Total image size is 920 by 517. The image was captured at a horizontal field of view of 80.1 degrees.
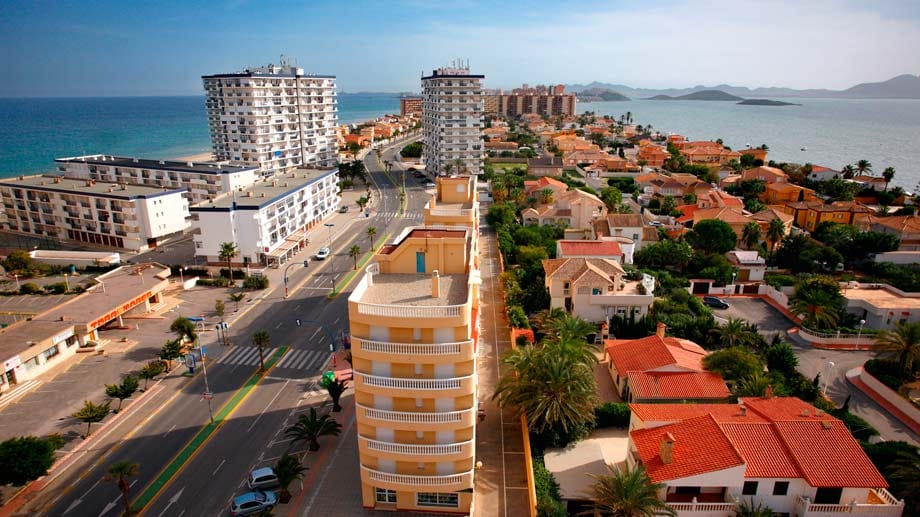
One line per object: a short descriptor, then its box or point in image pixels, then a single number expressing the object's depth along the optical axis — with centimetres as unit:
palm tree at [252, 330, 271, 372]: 4062
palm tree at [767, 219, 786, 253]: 6550
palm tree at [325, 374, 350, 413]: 3541
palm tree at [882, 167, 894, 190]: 9657
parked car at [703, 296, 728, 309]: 5234
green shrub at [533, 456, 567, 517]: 2506
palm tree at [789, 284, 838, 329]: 4538
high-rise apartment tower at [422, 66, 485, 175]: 11712
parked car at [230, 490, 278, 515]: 2692
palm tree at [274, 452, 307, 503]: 2712
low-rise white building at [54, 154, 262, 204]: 8675
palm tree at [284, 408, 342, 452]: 3152
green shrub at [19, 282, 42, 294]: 5588
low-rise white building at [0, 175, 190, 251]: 7119
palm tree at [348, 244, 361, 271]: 6488
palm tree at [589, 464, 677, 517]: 2308
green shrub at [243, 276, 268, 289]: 5800
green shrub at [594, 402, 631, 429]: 3291
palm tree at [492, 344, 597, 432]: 3033
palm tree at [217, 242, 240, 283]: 6009
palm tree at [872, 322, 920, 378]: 3709
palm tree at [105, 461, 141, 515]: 2498
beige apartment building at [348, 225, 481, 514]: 2439
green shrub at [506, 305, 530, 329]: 4559
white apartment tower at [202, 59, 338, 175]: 10656
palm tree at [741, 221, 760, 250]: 6519
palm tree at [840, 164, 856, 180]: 10650
